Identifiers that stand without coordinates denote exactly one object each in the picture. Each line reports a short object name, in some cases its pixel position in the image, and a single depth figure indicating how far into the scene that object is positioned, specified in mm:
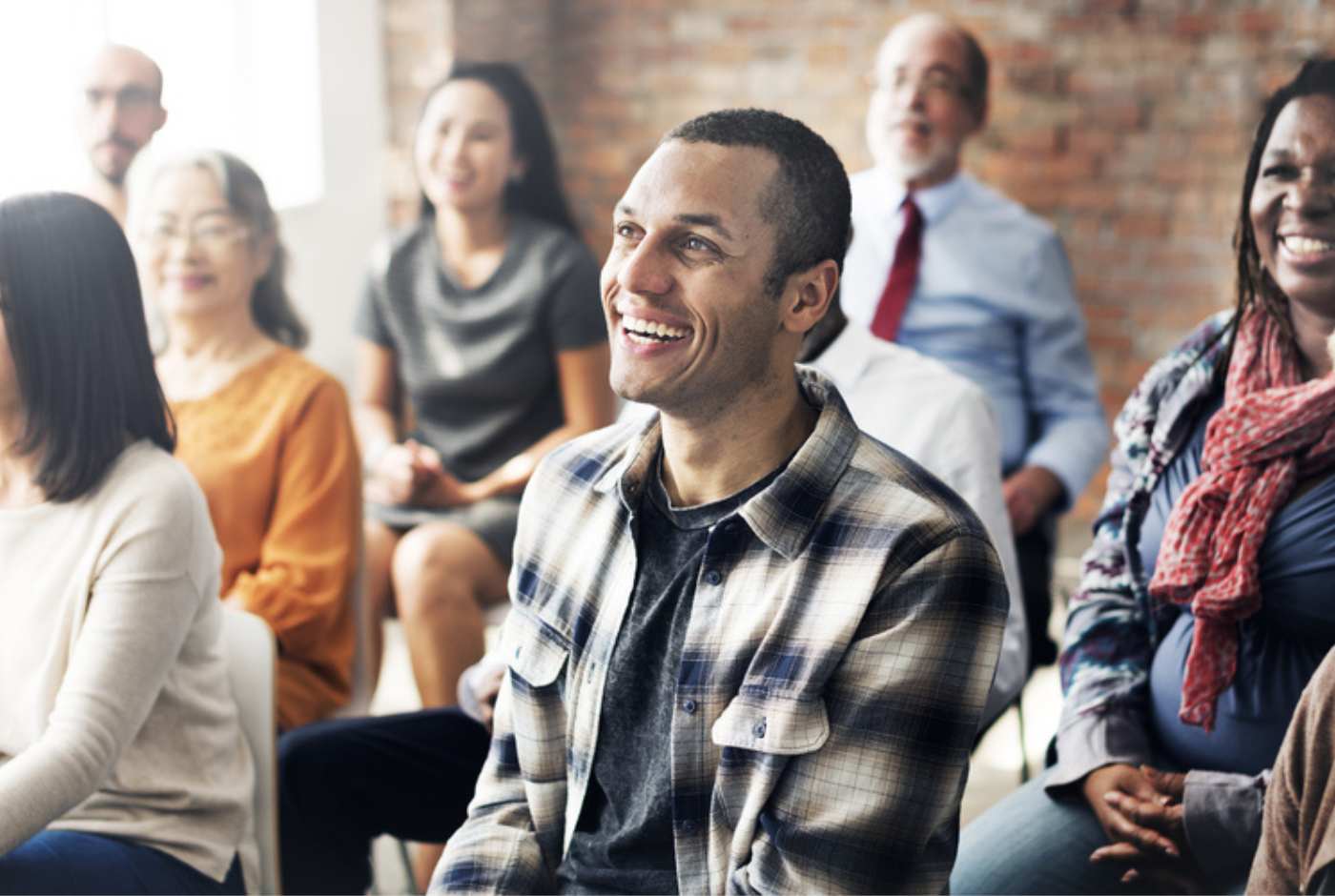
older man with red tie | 2839
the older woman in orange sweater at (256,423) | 2287
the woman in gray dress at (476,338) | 2936
